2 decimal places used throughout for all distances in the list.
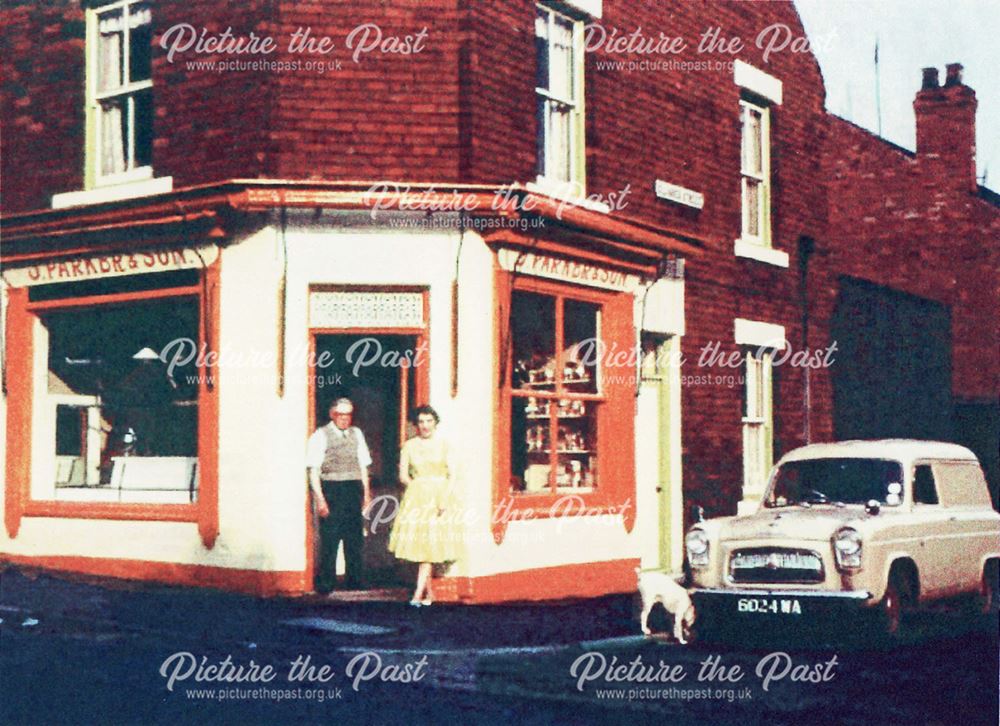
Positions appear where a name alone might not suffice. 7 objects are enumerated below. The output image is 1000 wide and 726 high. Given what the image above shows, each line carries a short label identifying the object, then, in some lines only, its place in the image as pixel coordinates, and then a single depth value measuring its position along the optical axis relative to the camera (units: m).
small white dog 10.09
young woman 11.30
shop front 11.52
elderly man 11.47
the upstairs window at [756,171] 15.65
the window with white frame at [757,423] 15.77
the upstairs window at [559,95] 12.87
